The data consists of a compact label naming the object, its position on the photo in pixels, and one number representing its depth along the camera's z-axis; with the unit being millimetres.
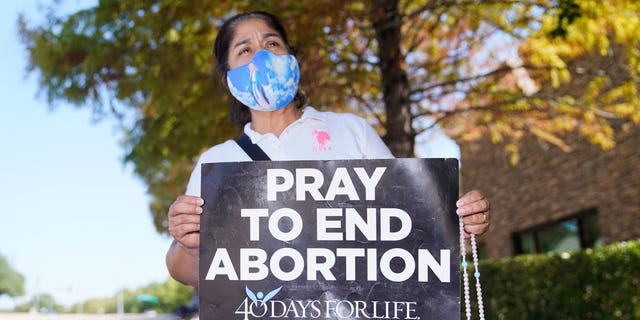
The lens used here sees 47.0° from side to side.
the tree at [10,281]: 55938
